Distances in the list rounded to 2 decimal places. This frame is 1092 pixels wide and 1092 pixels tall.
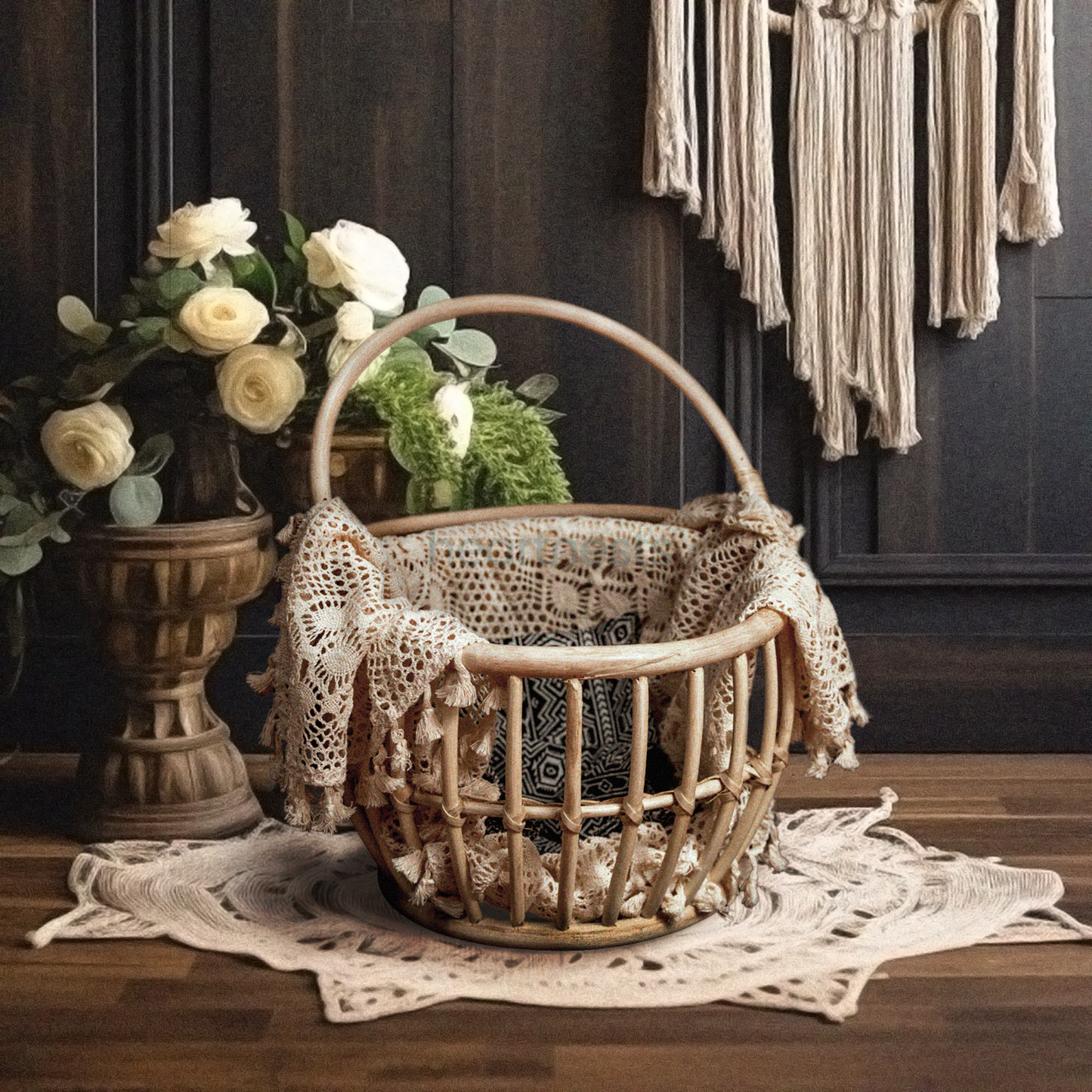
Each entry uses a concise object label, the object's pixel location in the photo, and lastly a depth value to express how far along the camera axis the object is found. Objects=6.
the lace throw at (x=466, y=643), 1.31
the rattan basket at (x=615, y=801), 1.25
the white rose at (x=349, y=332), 1.80
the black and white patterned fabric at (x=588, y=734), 1.70
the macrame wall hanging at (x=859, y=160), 2.07
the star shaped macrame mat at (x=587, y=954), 1.32
